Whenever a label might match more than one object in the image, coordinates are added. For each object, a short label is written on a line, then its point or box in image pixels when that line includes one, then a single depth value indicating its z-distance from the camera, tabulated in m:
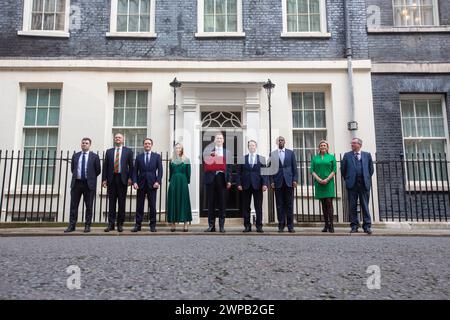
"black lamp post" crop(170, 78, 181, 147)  11.07
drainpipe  11.32
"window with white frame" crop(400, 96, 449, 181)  11.63
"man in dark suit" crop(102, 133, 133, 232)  8.18
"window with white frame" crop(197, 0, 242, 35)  12.11
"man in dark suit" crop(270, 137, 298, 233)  8.35
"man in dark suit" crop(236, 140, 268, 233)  8.33
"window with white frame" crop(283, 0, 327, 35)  12.16
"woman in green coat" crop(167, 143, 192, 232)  8.38
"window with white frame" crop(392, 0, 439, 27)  12.19
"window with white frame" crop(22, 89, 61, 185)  11.50
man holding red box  8.37
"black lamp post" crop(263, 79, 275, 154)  11.27
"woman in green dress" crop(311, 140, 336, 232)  8.29
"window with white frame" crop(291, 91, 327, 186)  11.73
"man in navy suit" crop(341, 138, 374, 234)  8.10
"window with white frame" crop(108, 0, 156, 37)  12.03
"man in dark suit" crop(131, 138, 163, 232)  8.29
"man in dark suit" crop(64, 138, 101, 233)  8.08
